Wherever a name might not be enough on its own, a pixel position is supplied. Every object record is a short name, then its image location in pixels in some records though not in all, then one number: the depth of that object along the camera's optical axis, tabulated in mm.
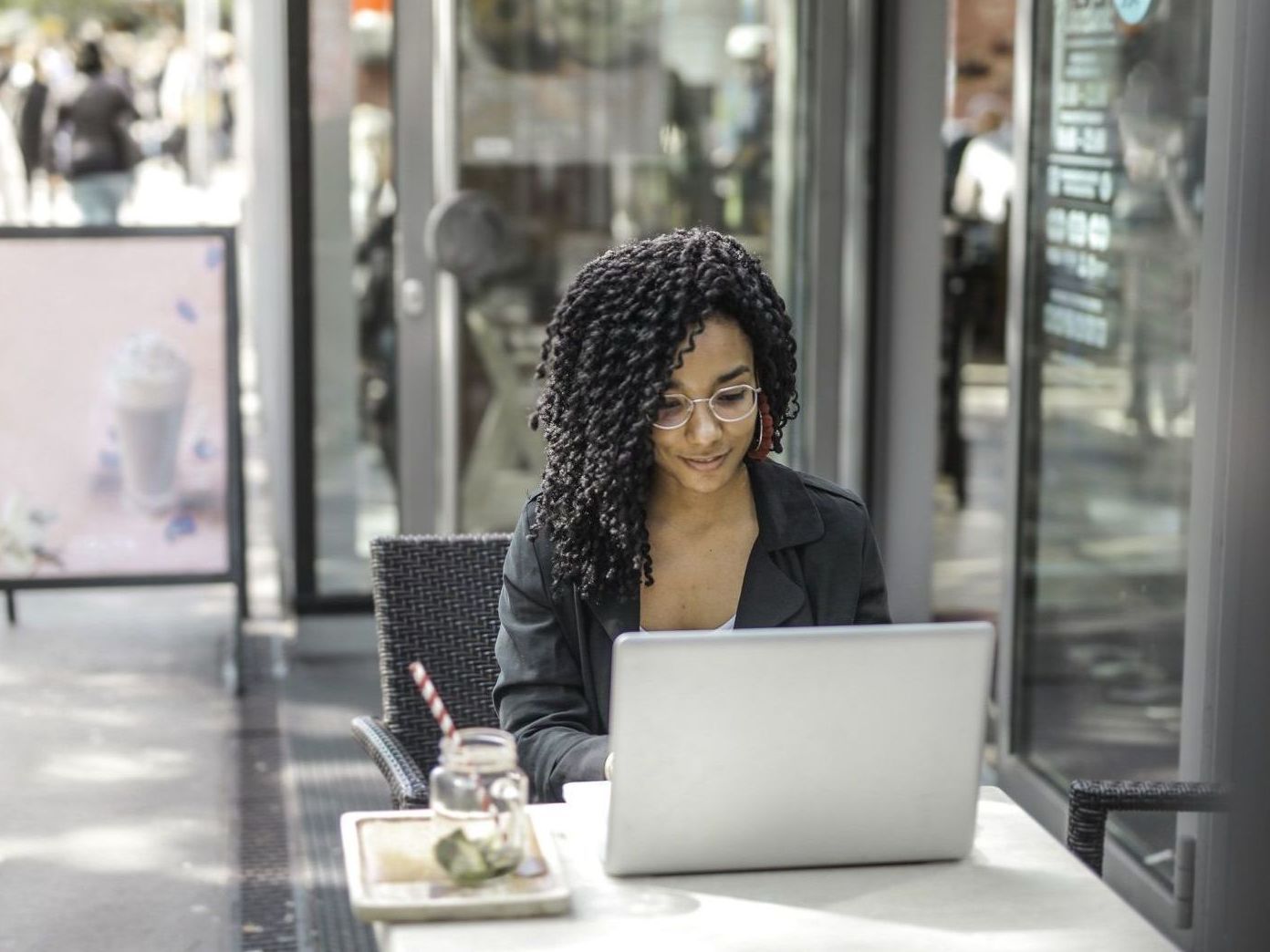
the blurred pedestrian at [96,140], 11656
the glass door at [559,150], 5461
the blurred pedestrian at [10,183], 12422
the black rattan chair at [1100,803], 2549
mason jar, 1958
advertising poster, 5449
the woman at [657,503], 2525
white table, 1884
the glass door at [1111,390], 3641
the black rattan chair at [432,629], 2986
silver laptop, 1905
